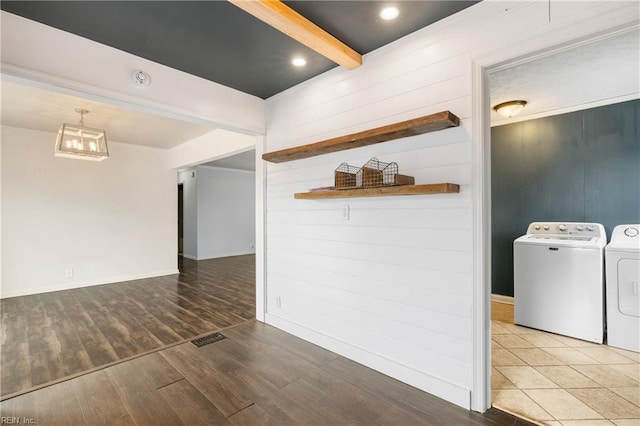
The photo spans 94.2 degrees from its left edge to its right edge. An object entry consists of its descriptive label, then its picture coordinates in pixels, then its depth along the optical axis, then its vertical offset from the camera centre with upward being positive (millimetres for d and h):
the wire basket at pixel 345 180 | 2489 +288
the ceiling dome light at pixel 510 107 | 3471 +1251
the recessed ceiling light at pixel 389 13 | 1992 +1373
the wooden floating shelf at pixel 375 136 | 1968 +603
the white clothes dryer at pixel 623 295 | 2773 -782
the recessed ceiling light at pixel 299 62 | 2649 +1381
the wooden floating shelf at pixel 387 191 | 1964 +171
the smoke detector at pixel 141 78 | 2544 +1181
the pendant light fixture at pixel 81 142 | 3777 +956
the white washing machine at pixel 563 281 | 2967 -723
